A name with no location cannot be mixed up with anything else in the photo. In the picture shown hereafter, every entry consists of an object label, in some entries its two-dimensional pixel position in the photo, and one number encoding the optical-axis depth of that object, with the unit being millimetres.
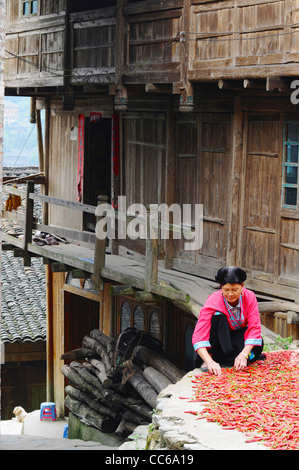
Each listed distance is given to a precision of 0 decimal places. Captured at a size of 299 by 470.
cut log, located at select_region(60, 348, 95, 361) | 15281
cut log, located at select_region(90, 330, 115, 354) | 14547
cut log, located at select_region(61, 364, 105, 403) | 14155
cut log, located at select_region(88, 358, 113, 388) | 13633
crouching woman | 8156
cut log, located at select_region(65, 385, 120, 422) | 13676
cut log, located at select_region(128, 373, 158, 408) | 12519
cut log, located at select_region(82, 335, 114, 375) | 14055
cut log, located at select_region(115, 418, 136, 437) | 13078
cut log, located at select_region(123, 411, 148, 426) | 12901
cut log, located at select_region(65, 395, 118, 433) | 13797
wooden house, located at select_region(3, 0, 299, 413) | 12148
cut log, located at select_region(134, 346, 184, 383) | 12906
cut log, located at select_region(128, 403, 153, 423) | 12662
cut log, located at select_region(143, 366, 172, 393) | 12648
